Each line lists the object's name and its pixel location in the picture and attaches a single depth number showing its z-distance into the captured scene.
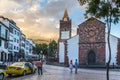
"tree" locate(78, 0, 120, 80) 4.81
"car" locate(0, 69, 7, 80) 8.22
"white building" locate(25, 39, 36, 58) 49.12
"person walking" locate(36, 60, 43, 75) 11.21
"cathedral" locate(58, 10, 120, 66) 22.62
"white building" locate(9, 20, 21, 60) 30.76
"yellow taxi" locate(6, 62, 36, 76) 10.18
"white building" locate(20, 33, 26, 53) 40.73
